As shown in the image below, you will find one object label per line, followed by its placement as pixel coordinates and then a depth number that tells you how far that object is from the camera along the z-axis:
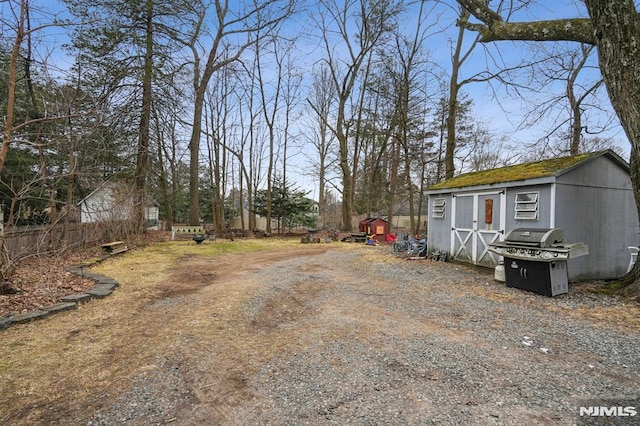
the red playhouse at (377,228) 14.78
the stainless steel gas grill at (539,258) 5.19
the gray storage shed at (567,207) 6.24
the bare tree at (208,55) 14.82
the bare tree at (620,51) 4.84
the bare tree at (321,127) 21.23
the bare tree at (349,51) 16.67
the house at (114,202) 10.31
